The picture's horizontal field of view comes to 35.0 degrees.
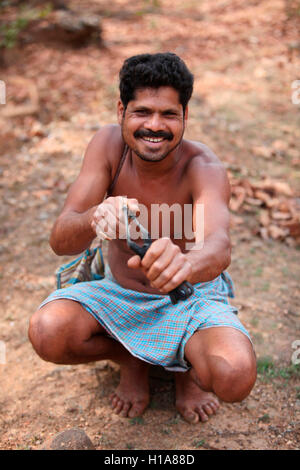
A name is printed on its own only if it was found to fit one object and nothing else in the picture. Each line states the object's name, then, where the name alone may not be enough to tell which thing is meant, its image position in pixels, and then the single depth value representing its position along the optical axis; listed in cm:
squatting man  183
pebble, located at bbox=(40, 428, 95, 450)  179
